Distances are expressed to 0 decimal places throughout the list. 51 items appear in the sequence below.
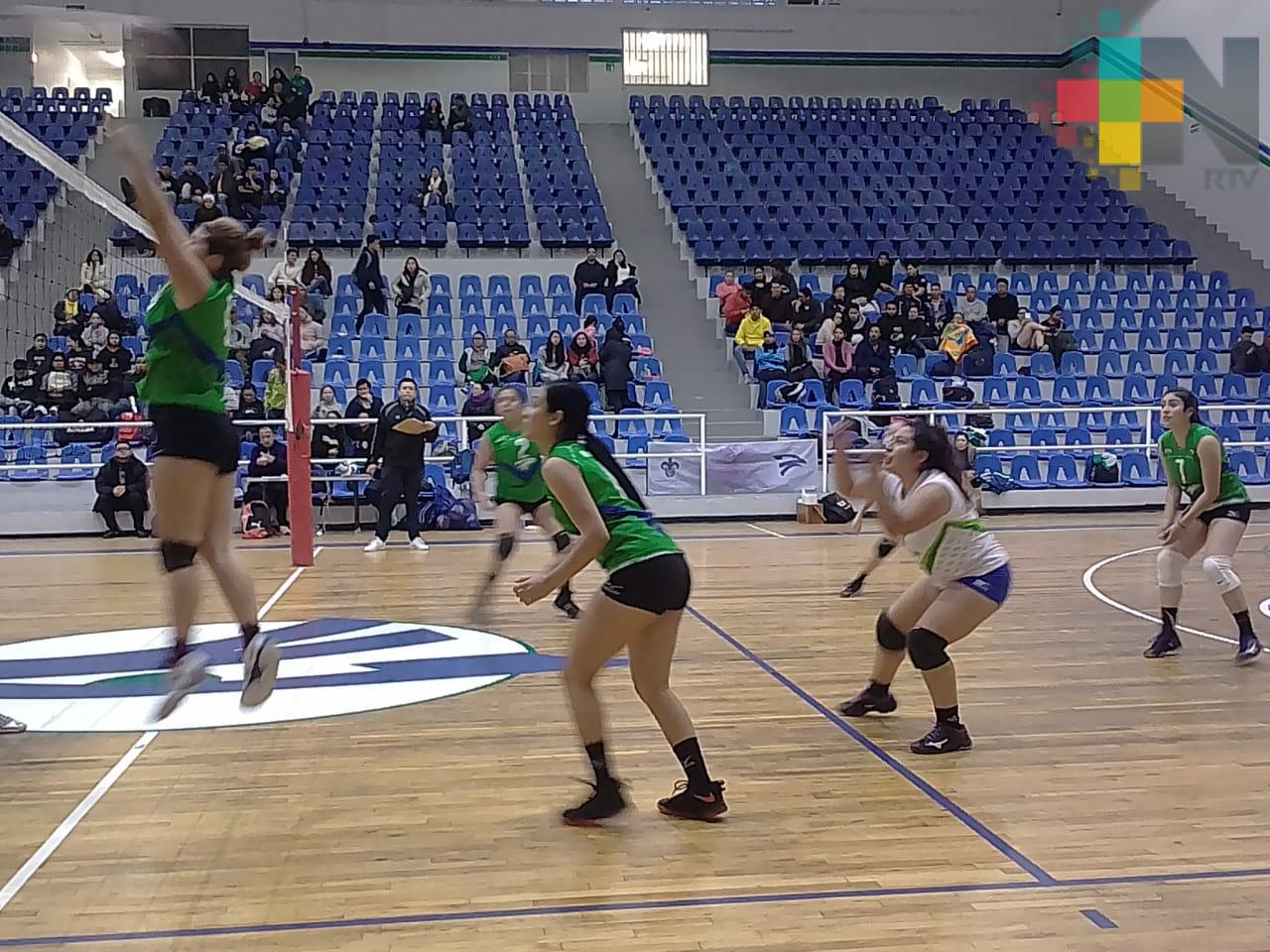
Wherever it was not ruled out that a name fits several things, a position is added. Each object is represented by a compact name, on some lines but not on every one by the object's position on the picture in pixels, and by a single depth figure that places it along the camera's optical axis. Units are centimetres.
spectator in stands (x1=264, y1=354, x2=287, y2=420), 1531
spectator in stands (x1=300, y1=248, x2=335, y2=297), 1791
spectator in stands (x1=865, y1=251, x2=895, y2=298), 1950
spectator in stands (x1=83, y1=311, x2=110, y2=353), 1564
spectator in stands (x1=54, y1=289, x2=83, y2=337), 1595
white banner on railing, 1566
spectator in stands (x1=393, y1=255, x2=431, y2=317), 1822
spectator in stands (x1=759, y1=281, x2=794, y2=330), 1872
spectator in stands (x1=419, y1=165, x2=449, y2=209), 2091
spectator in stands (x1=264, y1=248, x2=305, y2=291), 1702
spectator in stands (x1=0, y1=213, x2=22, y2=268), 1755
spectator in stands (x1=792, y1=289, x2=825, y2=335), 1844
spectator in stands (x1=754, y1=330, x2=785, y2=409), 1756
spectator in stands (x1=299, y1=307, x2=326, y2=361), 1368
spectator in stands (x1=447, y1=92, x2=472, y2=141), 2355
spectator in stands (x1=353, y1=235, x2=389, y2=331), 1806
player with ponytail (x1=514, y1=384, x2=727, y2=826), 440
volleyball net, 1180
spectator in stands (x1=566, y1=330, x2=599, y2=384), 1655
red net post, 1140
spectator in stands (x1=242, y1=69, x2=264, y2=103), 2361
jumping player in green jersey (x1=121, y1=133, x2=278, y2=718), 431
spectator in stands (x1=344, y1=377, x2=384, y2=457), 1487
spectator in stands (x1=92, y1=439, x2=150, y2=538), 1459
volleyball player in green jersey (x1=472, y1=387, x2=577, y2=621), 892
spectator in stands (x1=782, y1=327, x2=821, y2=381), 1755
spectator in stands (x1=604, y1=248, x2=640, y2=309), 1892
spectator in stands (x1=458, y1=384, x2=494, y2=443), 1557
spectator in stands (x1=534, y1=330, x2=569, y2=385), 1655
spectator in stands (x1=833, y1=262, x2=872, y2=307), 1909
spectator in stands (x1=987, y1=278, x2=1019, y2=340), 1938
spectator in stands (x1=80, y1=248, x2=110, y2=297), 1694
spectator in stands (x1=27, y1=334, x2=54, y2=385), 1560
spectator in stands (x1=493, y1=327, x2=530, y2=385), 1566
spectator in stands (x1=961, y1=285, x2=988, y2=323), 1931
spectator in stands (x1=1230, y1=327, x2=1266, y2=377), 1844
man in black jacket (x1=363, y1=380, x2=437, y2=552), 1268
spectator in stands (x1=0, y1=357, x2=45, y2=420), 1560
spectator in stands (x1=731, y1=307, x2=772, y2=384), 1842
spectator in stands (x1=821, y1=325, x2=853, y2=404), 1761
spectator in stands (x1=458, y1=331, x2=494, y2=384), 1611
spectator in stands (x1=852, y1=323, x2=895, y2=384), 1758
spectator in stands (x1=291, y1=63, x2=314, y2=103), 2361
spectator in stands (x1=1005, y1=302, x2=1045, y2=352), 1877
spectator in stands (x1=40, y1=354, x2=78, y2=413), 1554
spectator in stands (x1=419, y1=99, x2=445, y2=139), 2350
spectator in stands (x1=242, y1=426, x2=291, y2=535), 1441
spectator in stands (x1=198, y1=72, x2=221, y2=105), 2428
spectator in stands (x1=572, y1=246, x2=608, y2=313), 1875
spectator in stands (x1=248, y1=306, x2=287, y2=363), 1636
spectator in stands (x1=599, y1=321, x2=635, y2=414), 1645
